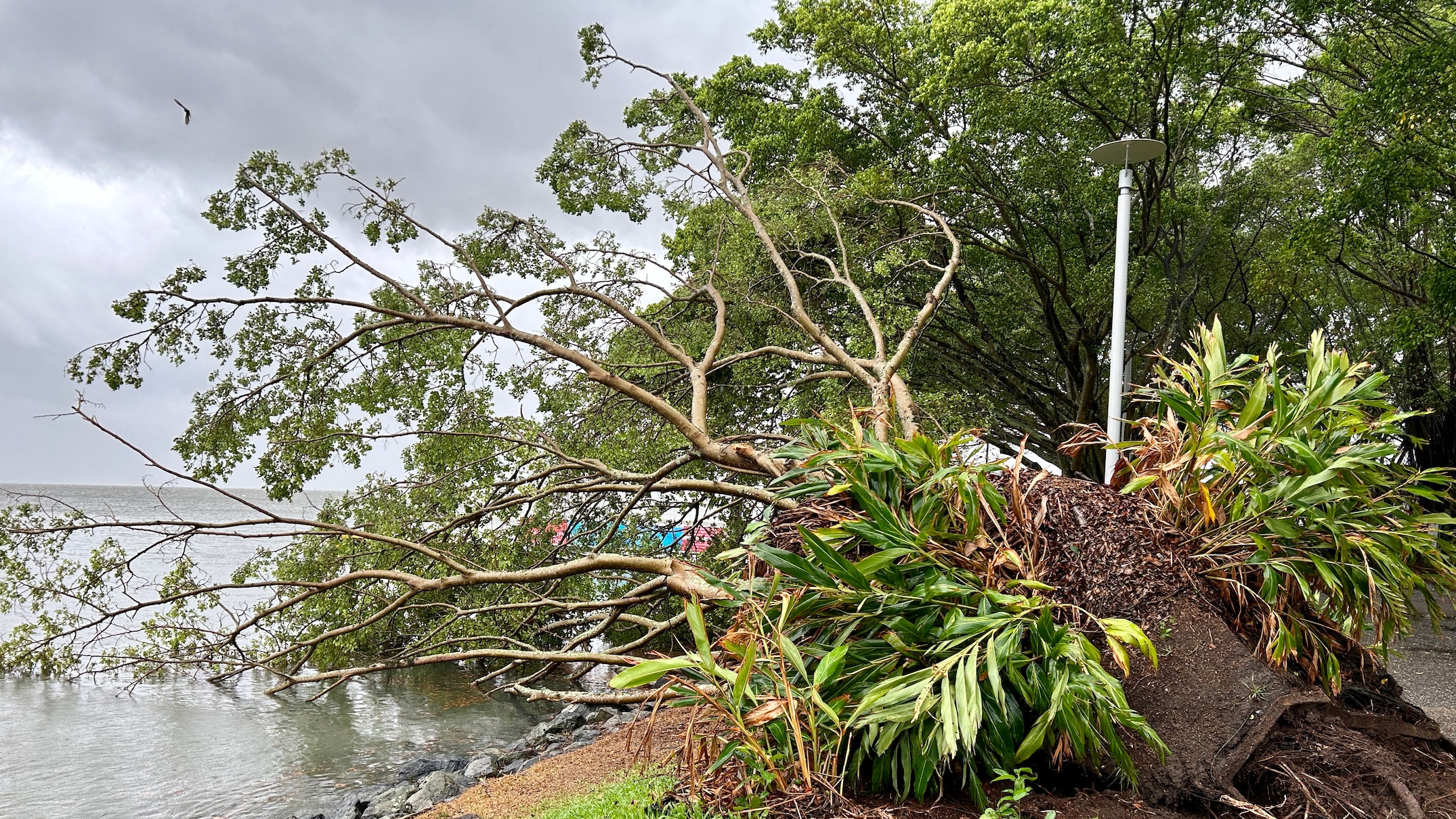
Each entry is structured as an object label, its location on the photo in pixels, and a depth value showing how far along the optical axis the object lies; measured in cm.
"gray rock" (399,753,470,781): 784
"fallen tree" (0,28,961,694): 543
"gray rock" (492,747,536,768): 772
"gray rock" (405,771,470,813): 643
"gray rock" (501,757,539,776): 718
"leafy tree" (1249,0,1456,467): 812
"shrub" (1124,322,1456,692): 375
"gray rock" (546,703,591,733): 902
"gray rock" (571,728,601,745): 827
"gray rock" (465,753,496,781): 719
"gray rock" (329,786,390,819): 684
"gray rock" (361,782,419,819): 649
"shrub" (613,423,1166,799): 297
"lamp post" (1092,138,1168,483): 641
